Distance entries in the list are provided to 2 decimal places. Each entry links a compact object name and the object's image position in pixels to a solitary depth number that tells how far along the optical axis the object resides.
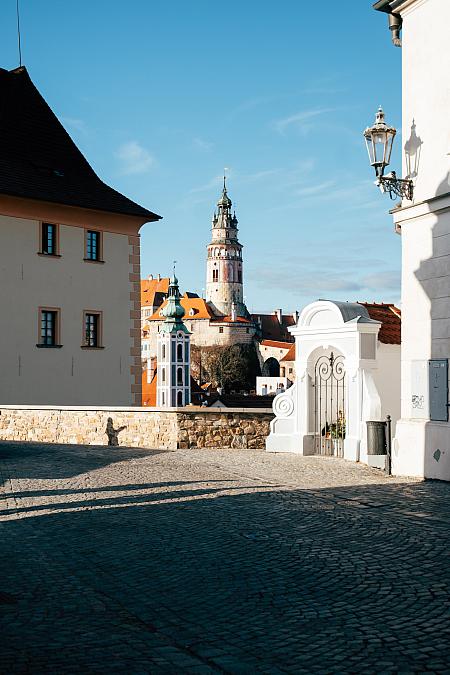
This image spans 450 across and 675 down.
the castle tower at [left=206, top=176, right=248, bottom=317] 194.75
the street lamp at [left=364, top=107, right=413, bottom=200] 13.96
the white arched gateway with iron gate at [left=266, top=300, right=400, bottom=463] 16.75
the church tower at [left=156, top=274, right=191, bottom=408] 113.44
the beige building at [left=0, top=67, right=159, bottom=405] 28.08
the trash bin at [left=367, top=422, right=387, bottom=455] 15.08
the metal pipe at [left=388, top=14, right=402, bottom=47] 14.91
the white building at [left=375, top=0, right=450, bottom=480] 13.50
